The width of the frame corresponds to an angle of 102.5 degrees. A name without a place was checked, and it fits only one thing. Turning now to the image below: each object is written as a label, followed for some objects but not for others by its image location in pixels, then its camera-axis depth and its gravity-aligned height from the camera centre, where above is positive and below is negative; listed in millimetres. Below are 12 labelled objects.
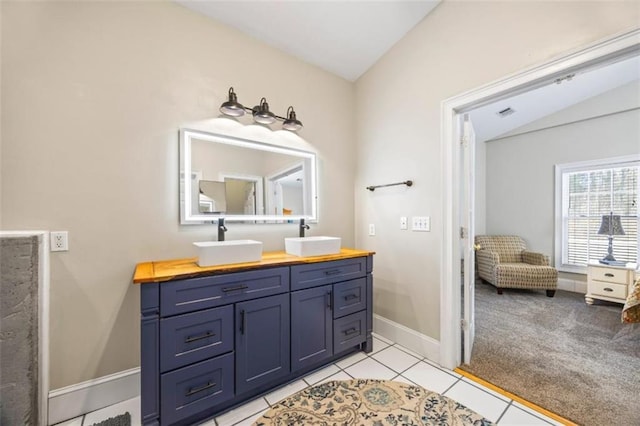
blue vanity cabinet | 1315 -710
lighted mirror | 1882 +277
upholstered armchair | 3646 -793
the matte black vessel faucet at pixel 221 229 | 1940 -117
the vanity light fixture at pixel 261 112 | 1891 +795
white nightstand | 3129 -864
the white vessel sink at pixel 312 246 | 1937 -258
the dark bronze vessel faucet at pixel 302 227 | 2379 -125
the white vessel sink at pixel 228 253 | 1531 -246
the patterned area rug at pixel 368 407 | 1465 -1187
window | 3645 +85
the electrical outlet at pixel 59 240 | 1456 -152
